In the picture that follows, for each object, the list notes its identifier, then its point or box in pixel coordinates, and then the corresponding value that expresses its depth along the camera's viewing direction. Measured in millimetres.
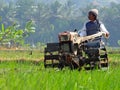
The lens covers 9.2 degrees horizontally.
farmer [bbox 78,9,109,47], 17943
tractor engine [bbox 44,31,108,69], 15772
